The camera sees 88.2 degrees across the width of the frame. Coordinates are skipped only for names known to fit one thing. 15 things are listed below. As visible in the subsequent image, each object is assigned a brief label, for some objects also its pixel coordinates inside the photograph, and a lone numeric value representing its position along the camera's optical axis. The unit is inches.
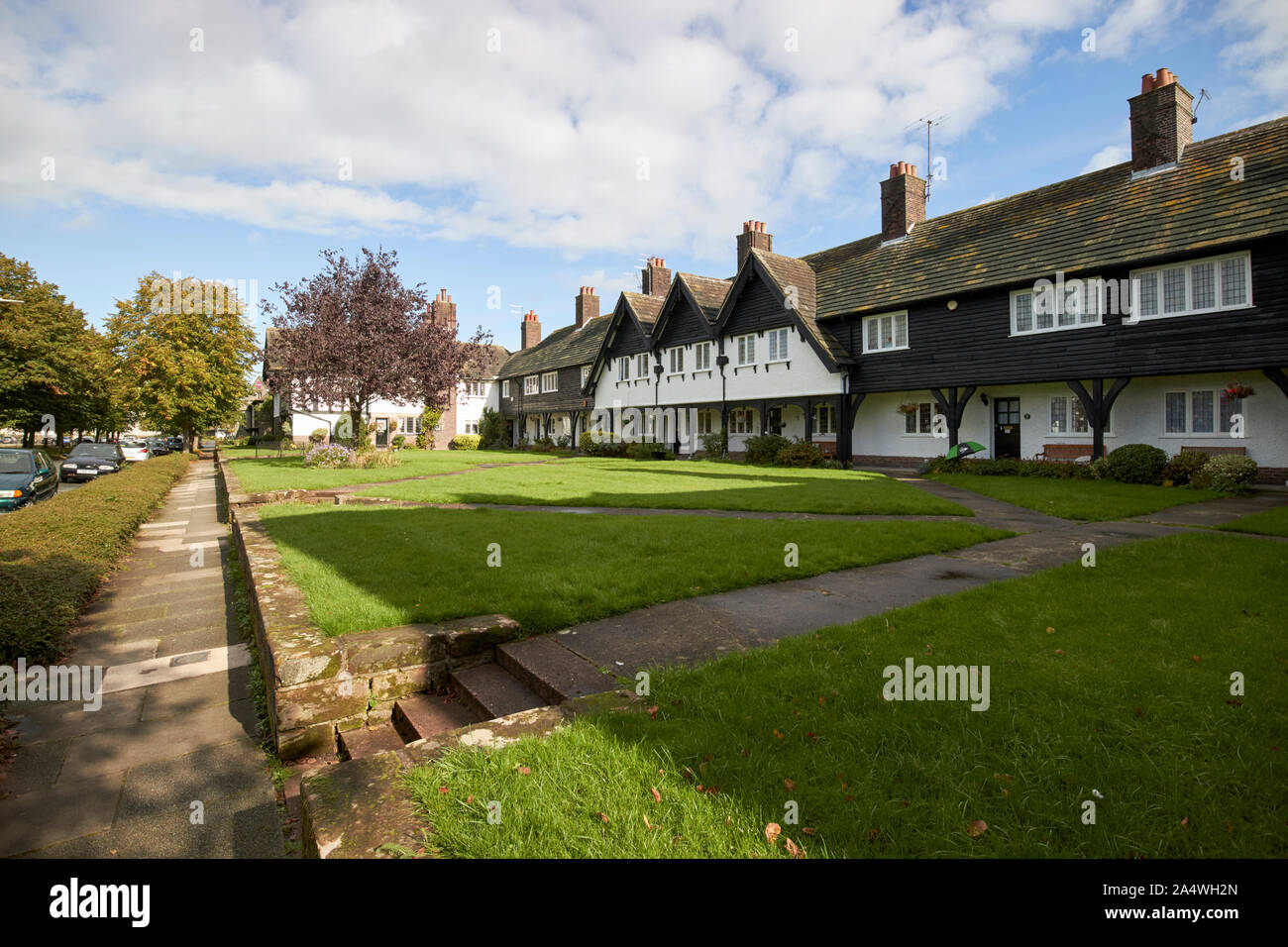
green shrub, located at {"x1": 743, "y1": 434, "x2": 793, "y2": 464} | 1141.7
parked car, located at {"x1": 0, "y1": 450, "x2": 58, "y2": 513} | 650.2
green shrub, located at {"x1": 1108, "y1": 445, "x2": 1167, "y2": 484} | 711.1
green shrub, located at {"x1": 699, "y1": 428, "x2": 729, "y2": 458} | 1317.7
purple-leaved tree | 1058.7
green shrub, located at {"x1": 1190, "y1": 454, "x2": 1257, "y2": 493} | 636.7
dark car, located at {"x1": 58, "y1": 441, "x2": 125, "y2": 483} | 1144.2
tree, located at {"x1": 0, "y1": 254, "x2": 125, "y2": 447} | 1574.8
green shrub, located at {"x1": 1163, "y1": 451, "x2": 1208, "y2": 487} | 688.4
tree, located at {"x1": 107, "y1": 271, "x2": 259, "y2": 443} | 1755.7
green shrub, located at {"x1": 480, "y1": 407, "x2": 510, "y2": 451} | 2249.0
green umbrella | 919.7
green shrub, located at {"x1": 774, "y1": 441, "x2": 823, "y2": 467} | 1068.5
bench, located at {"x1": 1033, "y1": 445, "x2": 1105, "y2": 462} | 848.9
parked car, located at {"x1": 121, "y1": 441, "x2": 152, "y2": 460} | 1551.2
